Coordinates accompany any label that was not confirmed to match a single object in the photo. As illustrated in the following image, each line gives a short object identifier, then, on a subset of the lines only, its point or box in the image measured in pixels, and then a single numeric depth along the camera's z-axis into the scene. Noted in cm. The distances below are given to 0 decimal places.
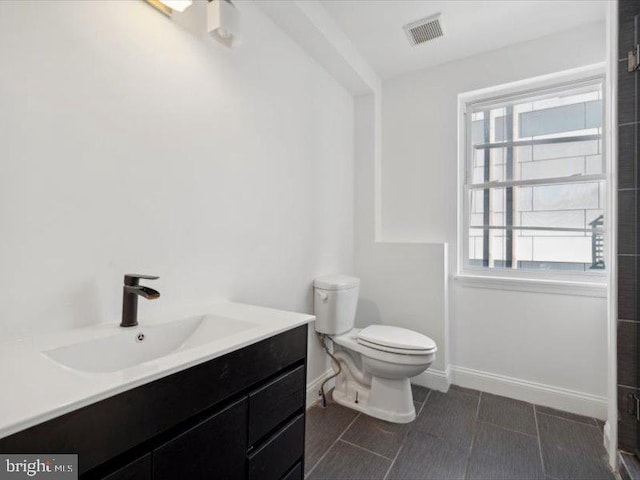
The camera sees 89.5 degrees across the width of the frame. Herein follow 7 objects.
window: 213
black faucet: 107
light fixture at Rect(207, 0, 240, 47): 133
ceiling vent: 204
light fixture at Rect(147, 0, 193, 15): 121
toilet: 187
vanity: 61
